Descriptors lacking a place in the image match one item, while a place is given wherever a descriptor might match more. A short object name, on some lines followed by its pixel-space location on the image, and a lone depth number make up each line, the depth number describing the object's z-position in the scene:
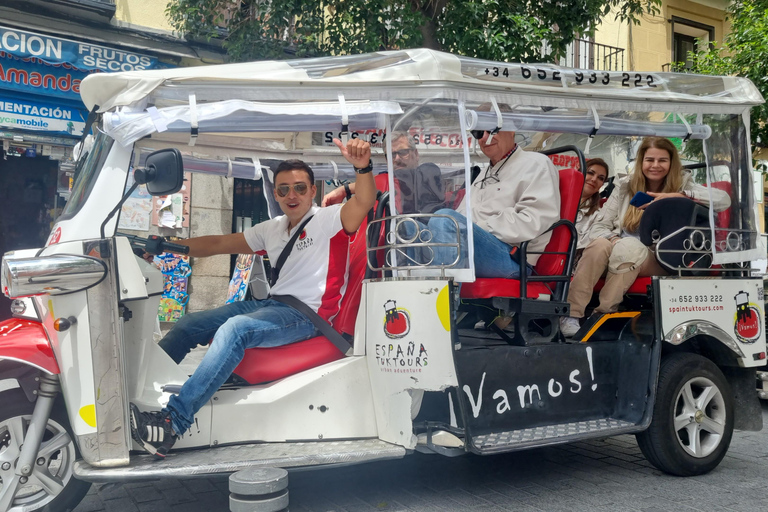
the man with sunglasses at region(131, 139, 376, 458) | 3.50
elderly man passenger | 3.83
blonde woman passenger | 4.58
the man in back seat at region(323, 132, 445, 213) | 3.94
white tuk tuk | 3.32
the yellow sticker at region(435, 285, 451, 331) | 3.59
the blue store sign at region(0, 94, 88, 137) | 9.81
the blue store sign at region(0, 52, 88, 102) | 9.69
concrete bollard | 2.85
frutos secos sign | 9.47
